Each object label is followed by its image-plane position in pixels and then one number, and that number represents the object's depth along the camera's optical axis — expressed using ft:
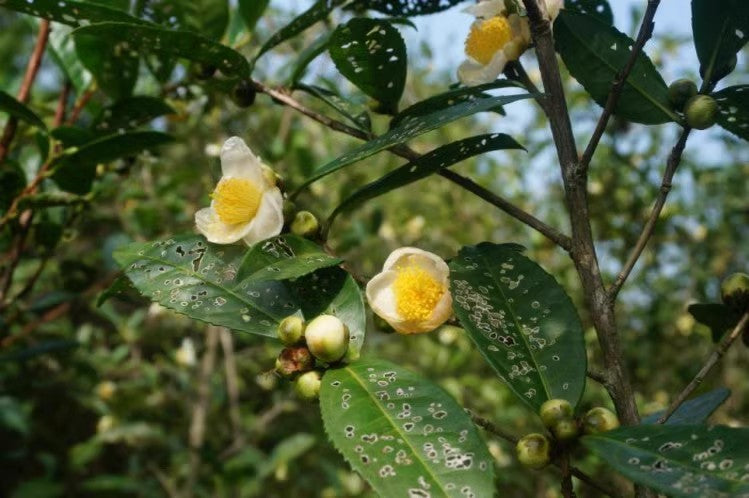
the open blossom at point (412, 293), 1.29
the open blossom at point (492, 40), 1.34
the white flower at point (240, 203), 1.30
